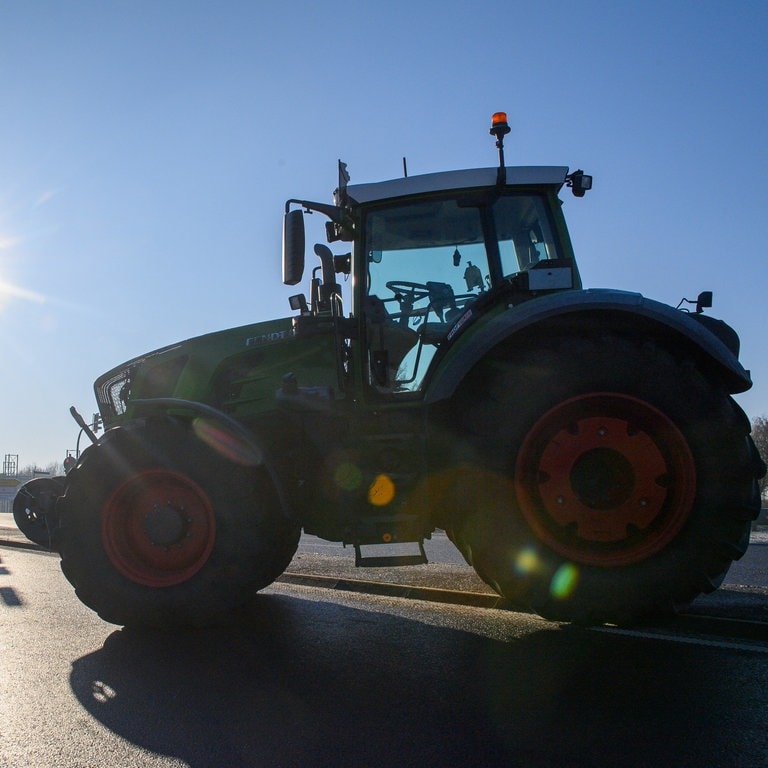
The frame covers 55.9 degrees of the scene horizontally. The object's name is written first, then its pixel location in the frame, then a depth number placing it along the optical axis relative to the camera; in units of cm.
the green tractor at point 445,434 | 362
